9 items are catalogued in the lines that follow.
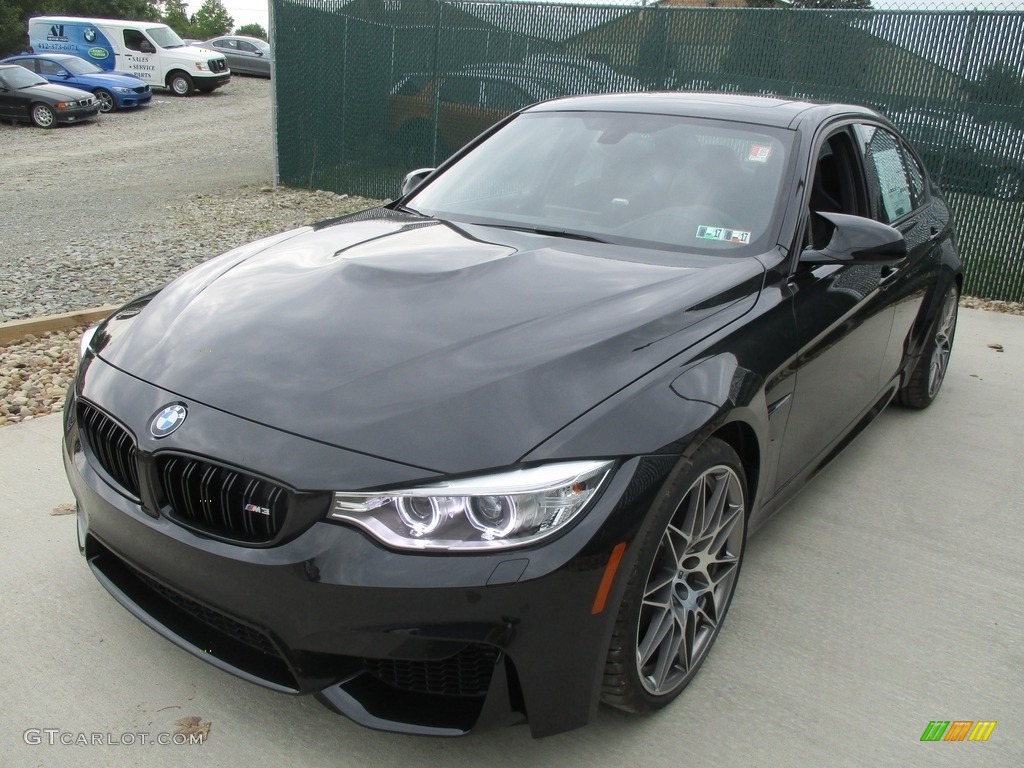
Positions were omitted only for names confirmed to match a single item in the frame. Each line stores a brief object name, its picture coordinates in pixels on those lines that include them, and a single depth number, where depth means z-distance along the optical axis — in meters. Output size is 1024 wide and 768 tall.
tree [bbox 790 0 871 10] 17.21
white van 26.23
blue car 22.58
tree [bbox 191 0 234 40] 53.94
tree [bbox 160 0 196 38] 52.47
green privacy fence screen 7.72
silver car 32.72
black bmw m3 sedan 1.91
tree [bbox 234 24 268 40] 60.48
